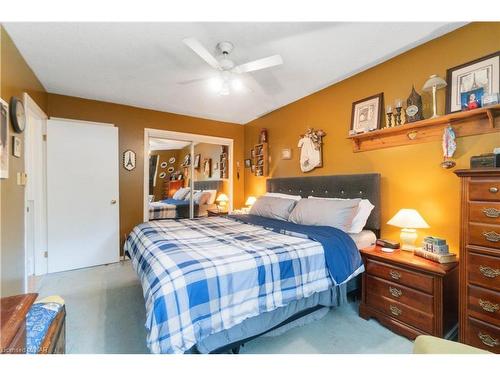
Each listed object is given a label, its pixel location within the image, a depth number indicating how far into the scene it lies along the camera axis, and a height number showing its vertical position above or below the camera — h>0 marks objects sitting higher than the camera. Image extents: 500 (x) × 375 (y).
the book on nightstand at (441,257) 1.71 -0.56
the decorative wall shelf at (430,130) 1.70 +0.49
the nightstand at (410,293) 1.61 -0.85
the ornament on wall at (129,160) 3.70 +0.41
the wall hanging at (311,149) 3.14 +0.50
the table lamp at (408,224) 1.93 -0.34
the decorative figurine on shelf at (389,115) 2.29 +0.70
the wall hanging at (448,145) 1.86 +0.32
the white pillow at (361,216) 2.29 -0.33
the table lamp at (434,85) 1.89 +0.84
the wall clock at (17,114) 1.96 +0.64
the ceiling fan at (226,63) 1.81 +1.07
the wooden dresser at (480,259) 1.35 -0.46
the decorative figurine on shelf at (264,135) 4.16 +0.91
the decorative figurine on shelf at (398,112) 2.23 +0.71
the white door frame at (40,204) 3.03 -0.26
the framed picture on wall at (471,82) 1.68 +0.80
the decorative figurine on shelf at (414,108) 2.06 +0.70
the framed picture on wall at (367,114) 2.45 +0.80
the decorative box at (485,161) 1.46 +0.15
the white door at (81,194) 3.16 -0.14
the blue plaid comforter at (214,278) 1.19 -0.59
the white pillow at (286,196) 3.10 -0.17
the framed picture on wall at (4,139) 1.74 +0.37
